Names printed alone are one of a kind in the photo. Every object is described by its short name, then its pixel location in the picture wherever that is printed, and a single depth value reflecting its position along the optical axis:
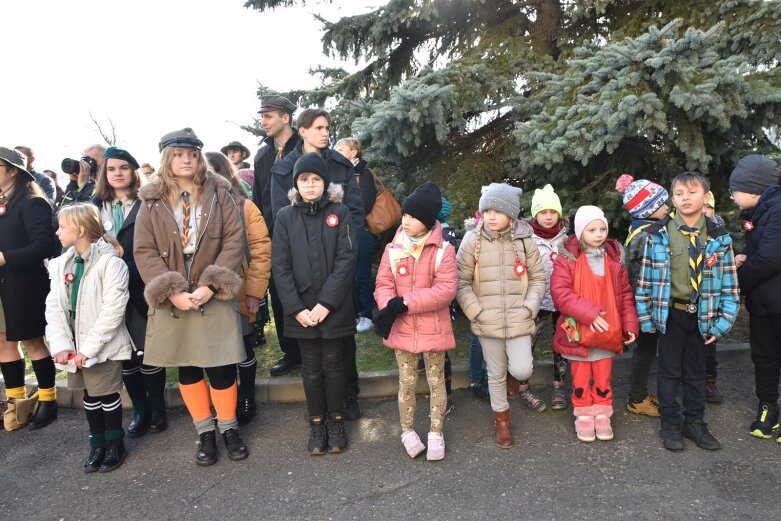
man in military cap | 4.70
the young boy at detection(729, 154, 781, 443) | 3.52
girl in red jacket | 3.65
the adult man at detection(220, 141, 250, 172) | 7.37
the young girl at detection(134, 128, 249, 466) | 3.38
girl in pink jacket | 3.40
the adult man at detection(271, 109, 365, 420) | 4.17
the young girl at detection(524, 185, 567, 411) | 4.05
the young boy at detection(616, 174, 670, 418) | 3.83
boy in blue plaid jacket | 3.48
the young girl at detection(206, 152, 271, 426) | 3.89
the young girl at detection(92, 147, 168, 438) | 3.89
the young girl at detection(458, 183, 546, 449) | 3.59
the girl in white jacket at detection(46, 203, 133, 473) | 3.48
